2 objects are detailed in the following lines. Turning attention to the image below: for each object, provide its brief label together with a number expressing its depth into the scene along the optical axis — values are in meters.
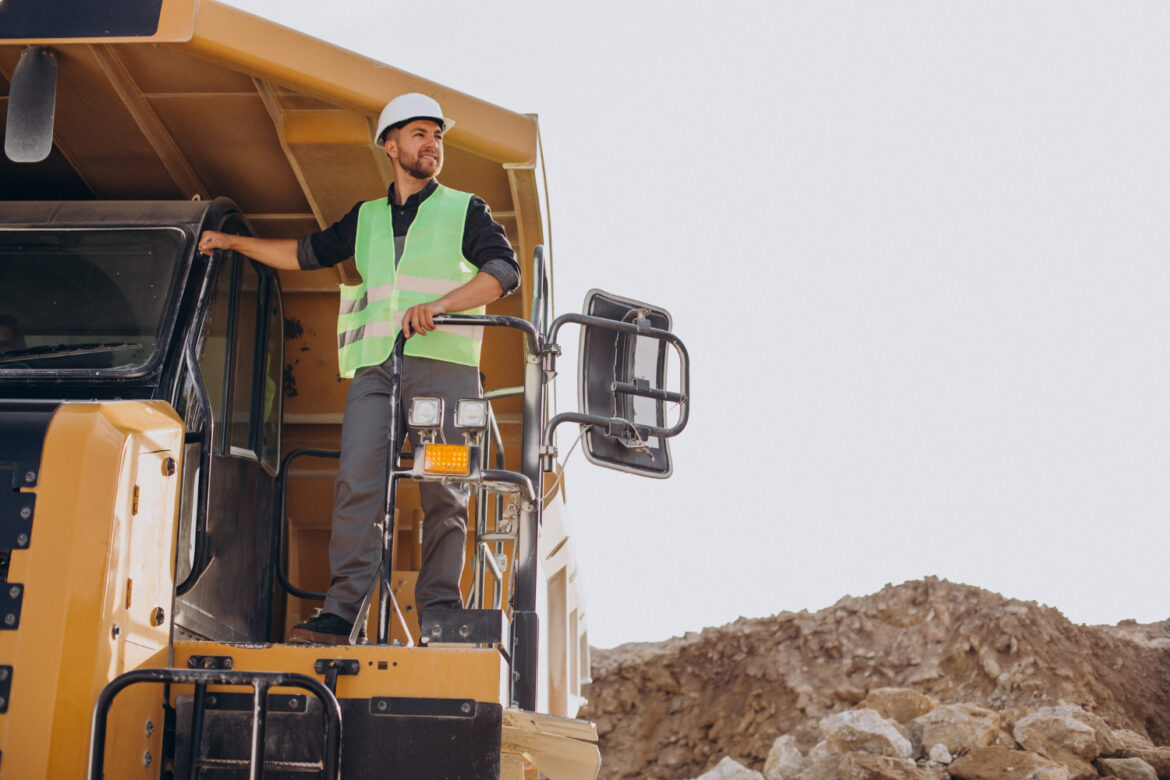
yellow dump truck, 3.12
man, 4.00
